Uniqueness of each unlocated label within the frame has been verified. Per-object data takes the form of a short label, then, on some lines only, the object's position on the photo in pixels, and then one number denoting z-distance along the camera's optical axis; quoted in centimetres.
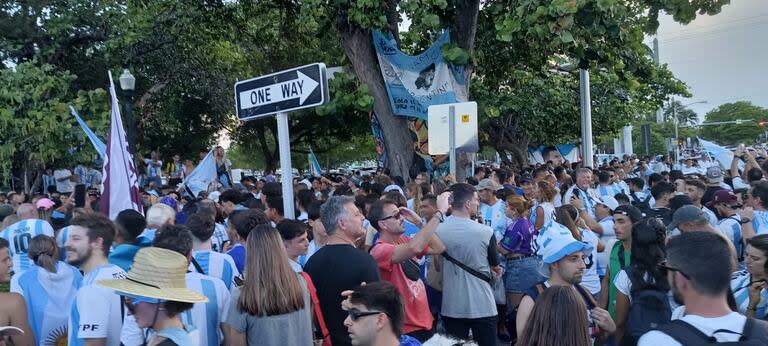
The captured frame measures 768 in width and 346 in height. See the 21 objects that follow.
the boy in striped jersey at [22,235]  574
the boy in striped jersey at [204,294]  396
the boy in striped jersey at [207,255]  474
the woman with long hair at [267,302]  380
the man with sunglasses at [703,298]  260
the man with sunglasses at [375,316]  308
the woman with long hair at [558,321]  292
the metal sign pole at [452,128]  758
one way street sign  508
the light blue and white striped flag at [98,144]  805
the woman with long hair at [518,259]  652
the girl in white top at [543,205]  760
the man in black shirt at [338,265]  432
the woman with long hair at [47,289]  446
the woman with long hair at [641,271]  423
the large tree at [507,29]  974
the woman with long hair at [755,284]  388
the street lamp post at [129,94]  1343
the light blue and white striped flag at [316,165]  1931
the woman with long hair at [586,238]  602
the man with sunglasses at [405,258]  480
